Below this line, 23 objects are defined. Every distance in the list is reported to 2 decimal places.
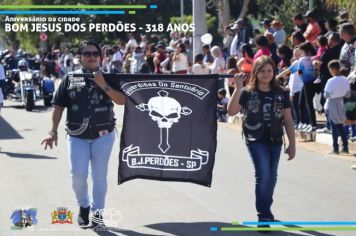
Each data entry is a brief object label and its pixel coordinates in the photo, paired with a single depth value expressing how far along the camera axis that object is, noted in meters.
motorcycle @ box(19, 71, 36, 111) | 22.88
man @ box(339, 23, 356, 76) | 13.64
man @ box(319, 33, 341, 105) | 14.26
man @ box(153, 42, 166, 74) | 23.19
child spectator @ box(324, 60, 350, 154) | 12.65
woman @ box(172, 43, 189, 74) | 20.44
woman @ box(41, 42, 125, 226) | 7.82
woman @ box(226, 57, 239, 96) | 17.31
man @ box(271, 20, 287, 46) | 19.47
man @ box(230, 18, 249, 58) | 20.55
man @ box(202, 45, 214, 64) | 21.17
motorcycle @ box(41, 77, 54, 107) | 24.08
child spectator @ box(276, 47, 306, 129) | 14.63
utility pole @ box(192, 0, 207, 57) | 22.41
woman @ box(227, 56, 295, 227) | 7.76
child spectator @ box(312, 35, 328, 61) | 14.90
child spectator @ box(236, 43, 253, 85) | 16.31
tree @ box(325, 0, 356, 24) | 13.99
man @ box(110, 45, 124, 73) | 30.11
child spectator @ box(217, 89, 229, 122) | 18.39
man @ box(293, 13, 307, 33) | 18.59
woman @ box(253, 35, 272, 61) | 15.63
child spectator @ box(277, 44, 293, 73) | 15.95
